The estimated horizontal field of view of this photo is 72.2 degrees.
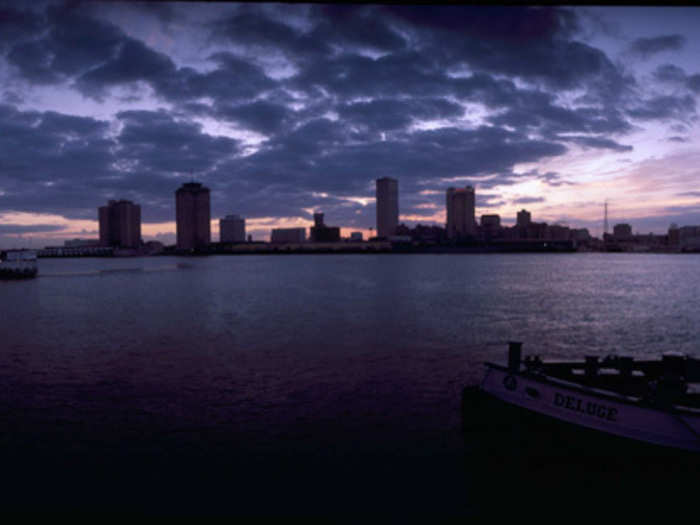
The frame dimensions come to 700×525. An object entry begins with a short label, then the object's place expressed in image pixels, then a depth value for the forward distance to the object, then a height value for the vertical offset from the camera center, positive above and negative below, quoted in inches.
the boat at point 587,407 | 491.2 -178.5
